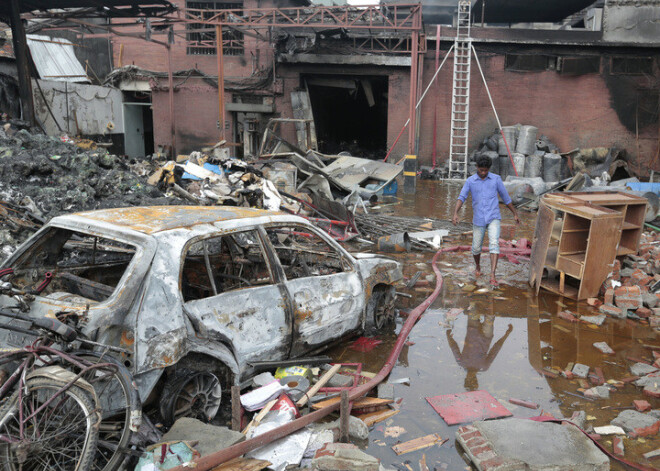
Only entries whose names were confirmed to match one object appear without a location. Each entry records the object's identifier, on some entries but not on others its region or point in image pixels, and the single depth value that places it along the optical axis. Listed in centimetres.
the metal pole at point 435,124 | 2071
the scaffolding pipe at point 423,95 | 1980
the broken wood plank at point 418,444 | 389
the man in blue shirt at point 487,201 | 773
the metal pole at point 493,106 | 1940
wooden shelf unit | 695
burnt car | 346
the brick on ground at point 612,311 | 668
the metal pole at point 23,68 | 1485
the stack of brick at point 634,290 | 668
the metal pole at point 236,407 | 374
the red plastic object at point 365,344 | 560
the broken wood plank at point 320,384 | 412
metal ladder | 1983
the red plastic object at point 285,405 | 394
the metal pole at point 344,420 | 384
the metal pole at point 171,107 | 1973
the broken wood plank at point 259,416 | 377
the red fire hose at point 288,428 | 318
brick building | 2034
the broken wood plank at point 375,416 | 424
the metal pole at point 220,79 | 1645
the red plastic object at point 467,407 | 433
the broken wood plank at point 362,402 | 414
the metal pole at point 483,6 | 2186
